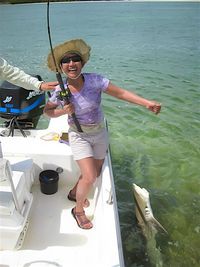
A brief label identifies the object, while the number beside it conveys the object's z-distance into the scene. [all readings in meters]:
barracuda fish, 2.44
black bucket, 2.30
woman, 2.04
